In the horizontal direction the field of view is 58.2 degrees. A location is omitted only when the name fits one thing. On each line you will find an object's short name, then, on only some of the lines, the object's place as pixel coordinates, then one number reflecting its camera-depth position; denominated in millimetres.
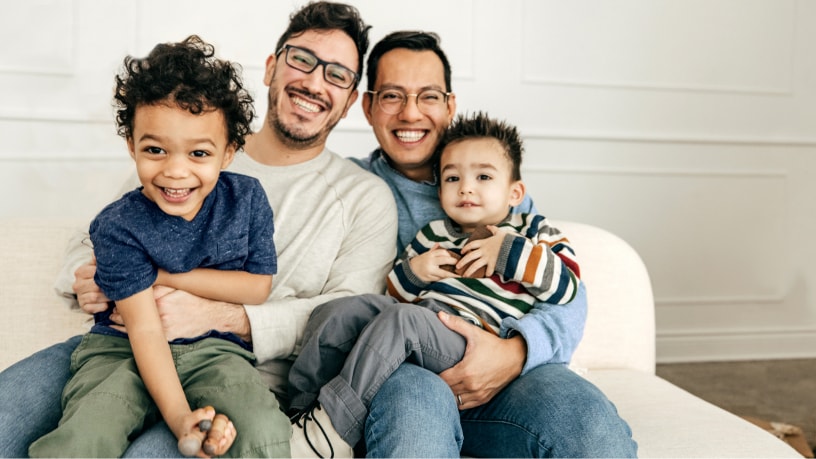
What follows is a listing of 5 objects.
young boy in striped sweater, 1385
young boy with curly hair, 1230
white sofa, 1574
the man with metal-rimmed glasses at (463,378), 1331
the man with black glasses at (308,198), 1584
